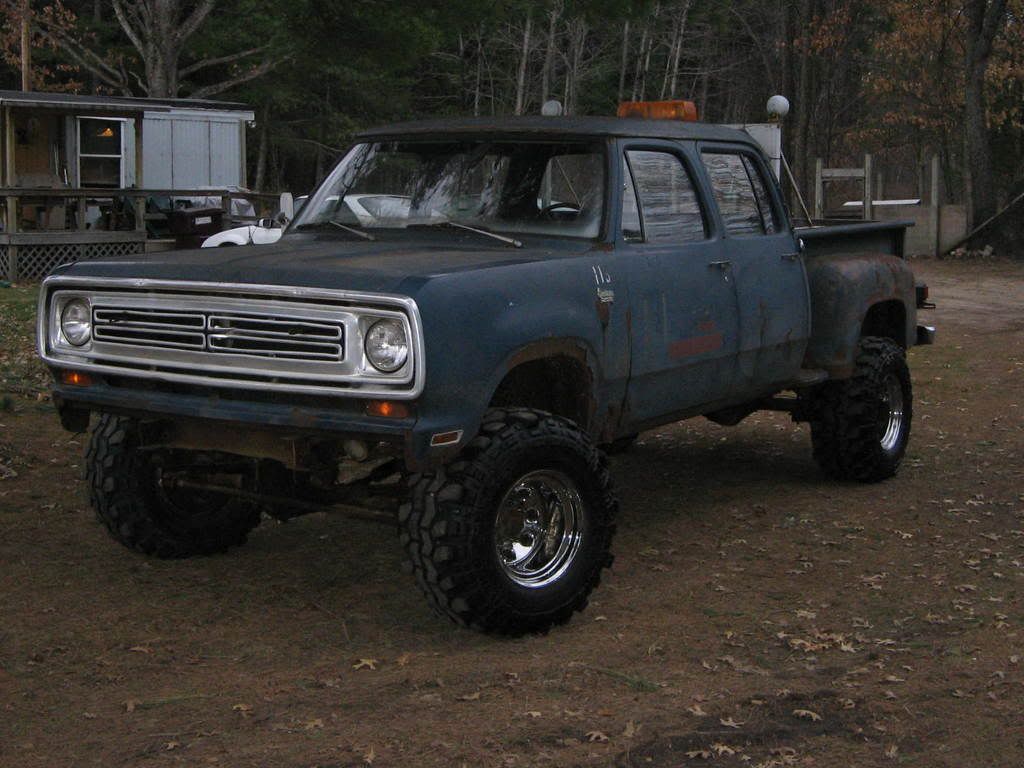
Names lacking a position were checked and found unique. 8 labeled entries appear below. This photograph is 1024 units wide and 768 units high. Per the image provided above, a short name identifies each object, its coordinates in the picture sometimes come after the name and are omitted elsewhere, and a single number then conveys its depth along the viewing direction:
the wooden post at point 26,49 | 31.80
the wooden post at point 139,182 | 24.20
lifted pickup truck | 5.25
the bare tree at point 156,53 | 29.59
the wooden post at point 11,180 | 21.67
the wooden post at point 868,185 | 27.03
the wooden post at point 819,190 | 28.28
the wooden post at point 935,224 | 28.77
